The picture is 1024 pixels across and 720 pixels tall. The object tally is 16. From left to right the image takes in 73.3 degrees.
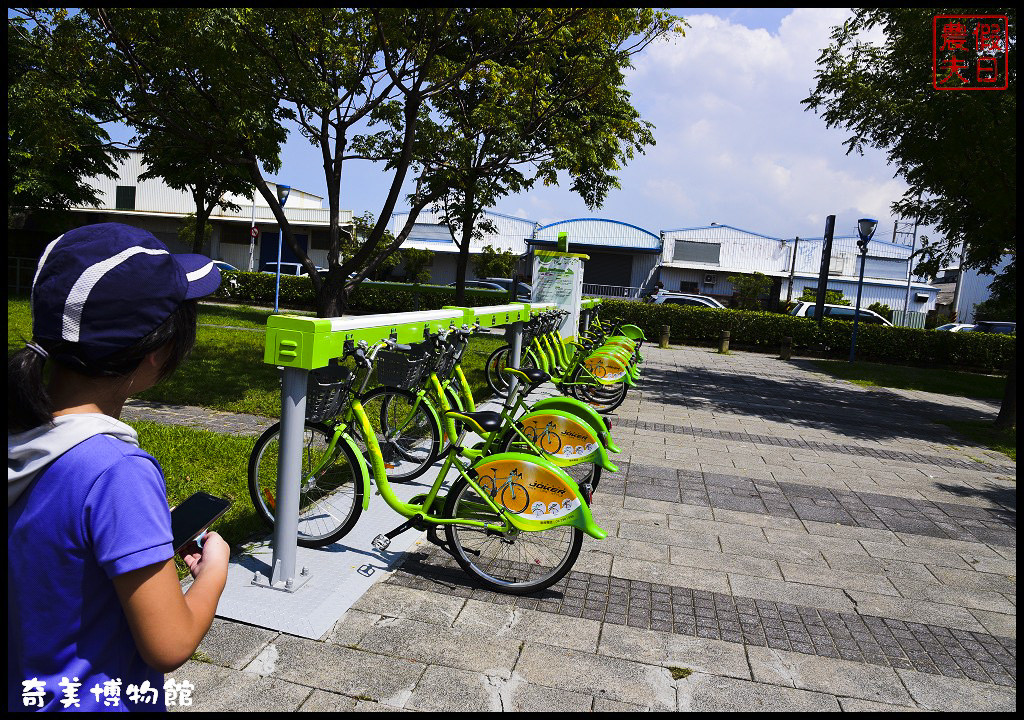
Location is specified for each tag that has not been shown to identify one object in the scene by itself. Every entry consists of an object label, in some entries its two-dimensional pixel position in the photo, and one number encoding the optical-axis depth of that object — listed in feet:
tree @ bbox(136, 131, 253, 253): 30.14
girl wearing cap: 3.55
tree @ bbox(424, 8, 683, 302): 31.32
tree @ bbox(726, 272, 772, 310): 110.73
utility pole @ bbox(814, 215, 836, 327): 68.25
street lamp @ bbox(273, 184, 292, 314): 59.52
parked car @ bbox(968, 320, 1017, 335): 86.84
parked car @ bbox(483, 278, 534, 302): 81.31
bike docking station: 10.43
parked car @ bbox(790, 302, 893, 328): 75.37
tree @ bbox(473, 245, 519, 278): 97.01
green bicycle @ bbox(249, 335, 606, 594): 11.66
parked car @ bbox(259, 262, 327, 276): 107.55
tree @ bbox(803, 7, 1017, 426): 29.45
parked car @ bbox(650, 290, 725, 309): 84.43
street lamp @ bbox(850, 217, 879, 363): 65.21
